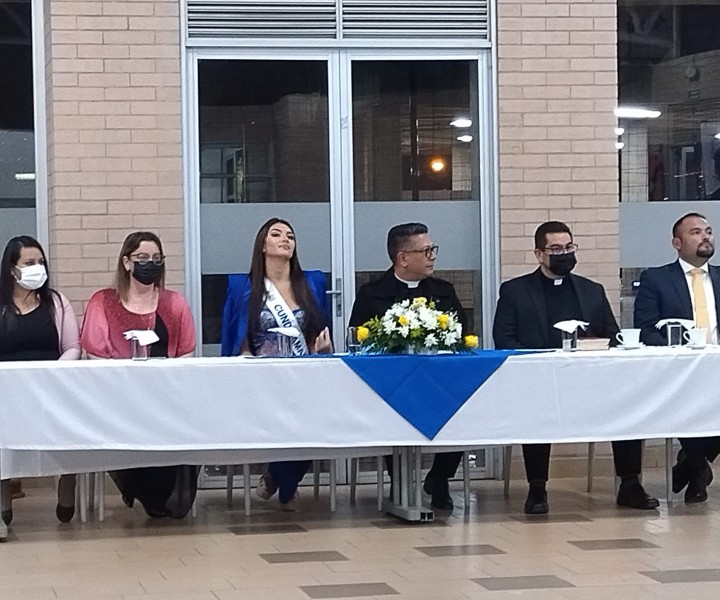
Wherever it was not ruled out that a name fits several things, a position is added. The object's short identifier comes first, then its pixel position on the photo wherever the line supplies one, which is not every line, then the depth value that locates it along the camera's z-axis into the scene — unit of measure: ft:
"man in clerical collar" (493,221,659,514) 26.25
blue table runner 23.57
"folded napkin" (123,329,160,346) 23.85
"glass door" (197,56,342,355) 29.35
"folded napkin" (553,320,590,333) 24.73
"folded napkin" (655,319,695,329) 25.52
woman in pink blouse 25.52
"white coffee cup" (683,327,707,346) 24.98
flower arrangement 23.65
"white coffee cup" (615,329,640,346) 24.75
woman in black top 25.64
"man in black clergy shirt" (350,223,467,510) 26.40
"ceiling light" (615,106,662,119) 30.96
